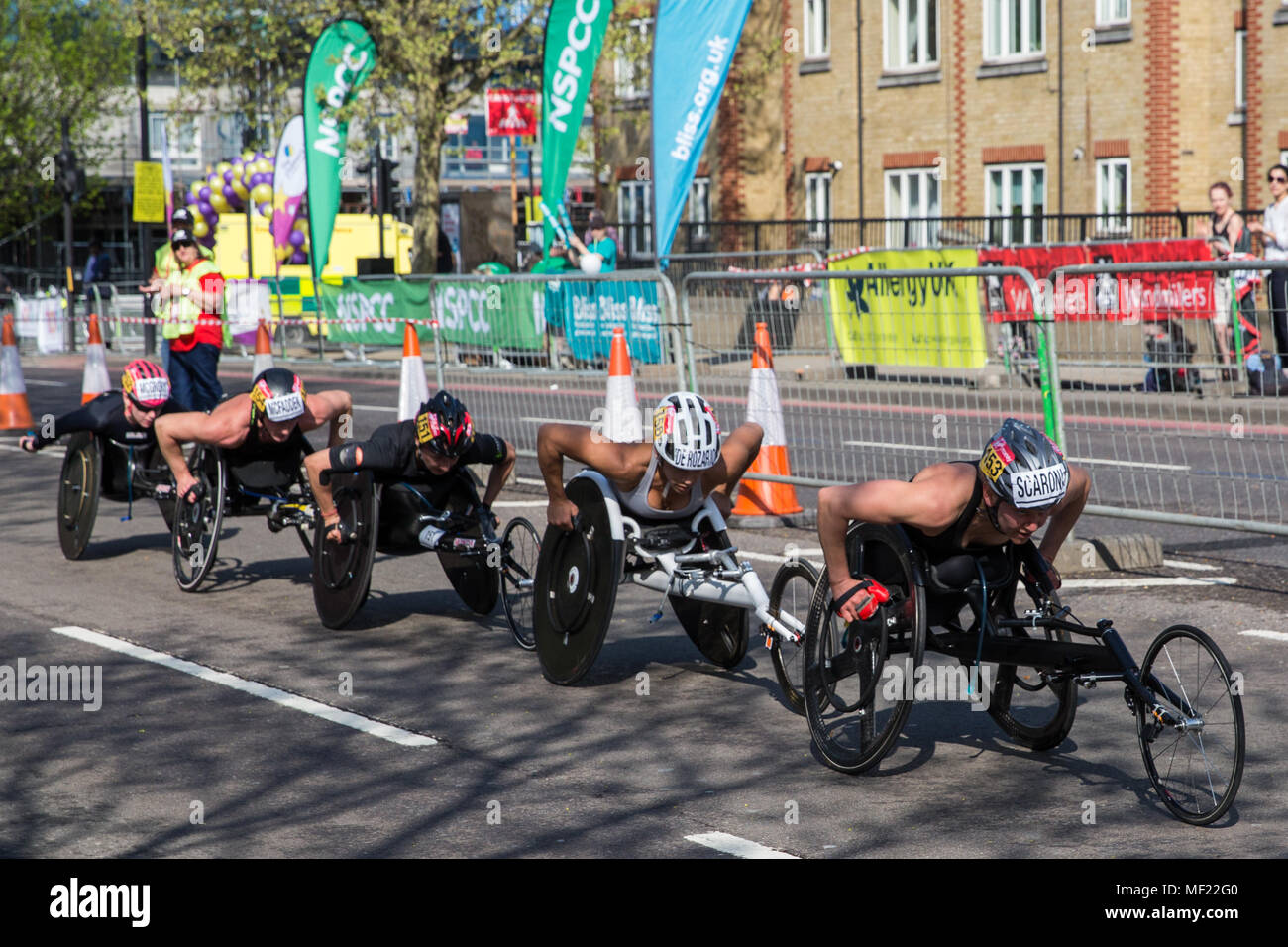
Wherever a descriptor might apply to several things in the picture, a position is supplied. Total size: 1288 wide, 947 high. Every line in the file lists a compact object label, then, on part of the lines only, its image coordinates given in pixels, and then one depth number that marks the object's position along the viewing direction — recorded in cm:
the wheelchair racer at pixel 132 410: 1027
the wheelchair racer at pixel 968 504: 547
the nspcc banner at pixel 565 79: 2161
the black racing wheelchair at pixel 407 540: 818
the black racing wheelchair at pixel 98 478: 1029
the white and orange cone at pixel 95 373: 1603
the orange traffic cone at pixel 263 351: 1352
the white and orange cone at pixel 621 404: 1119
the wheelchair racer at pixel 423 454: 809
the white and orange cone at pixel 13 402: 1831
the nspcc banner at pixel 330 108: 2581
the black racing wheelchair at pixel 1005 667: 539
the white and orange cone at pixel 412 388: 1276
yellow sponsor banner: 1053
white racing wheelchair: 690
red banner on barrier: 988
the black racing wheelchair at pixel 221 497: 934
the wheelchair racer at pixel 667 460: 687
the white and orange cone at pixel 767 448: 1117
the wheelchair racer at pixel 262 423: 917
